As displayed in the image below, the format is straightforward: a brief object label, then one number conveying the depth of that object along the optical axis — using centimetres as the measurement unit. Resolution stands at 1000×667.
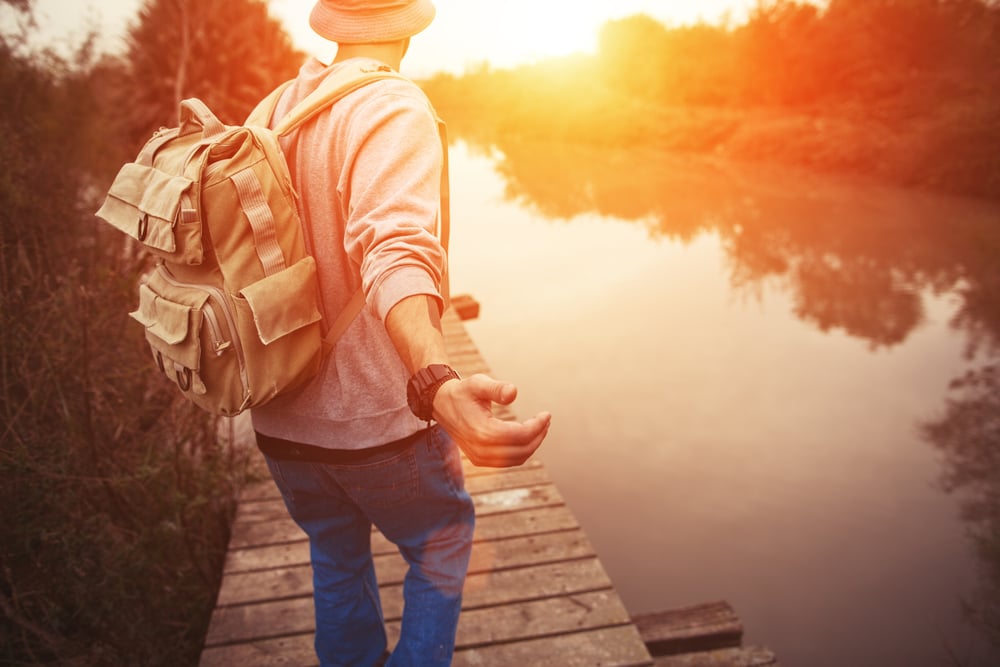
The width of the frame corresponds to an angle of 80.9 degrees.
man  87
